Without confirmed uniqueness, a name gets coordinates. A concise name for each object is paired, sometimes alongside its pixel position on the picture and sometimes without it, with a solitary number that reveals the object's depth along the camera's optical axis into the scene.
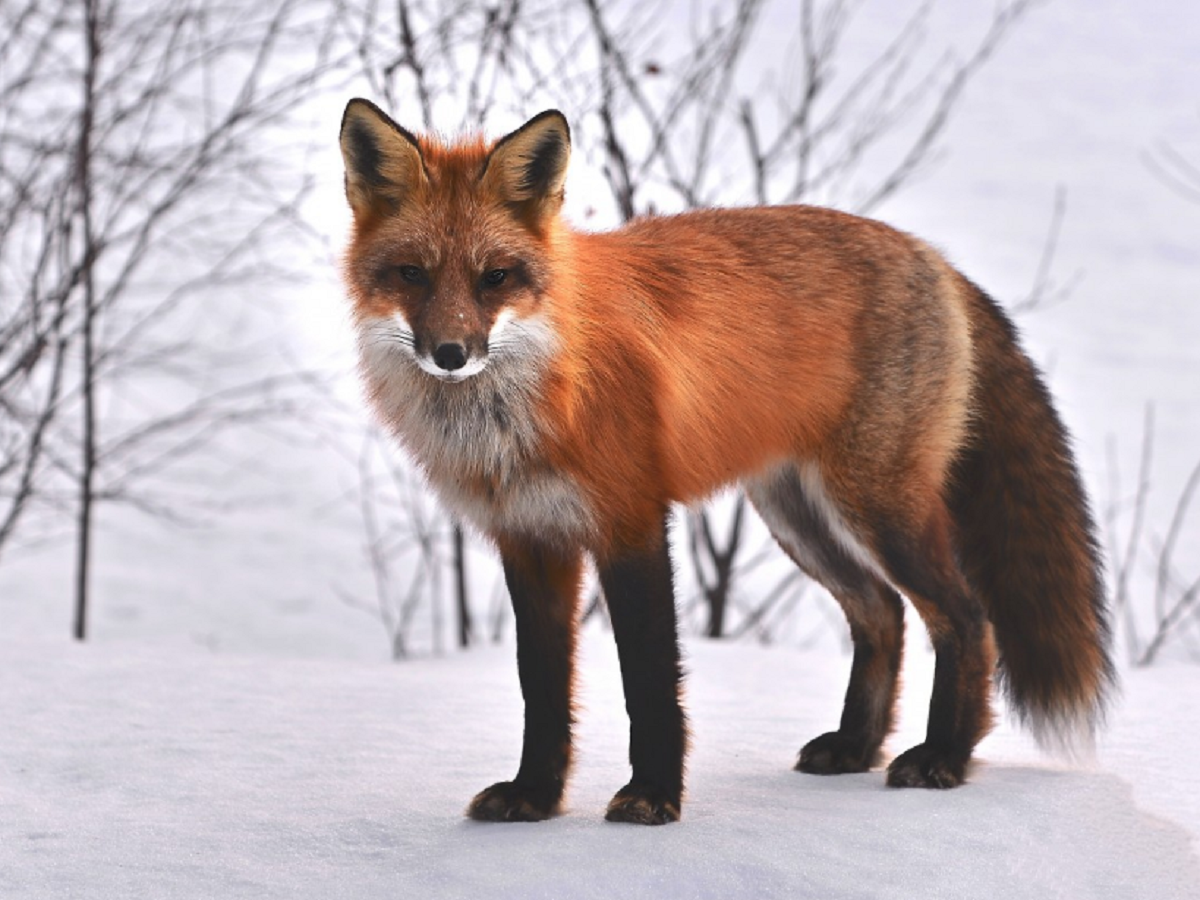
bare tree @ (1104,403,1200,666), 12.45
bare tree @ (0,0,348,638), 12.27
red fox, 5.98
